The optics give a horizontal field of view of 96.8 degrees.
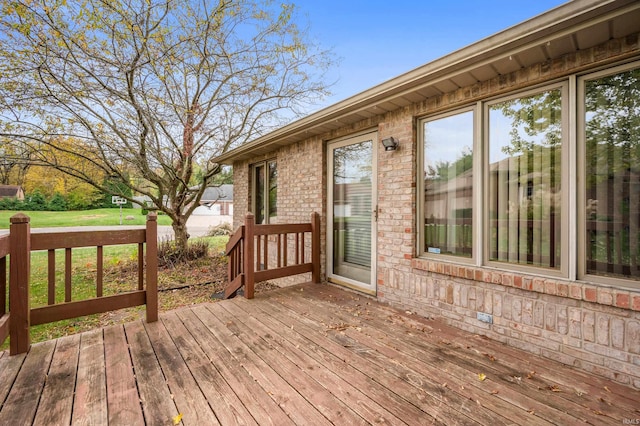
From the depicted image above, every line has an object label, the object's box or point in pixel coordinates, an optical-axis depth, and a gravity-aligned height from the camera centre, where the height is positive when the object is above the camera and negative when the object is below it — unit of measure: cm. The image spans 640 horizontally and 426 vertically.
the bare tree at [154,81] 539 +309
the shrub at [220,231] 1378 -84
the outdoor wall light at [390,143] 341 +85
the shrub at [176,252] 757 -109
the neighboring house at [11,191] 3061 +257
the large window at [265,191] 602 +51
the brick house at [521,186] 203 +26
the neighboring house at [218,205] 3534 +111
